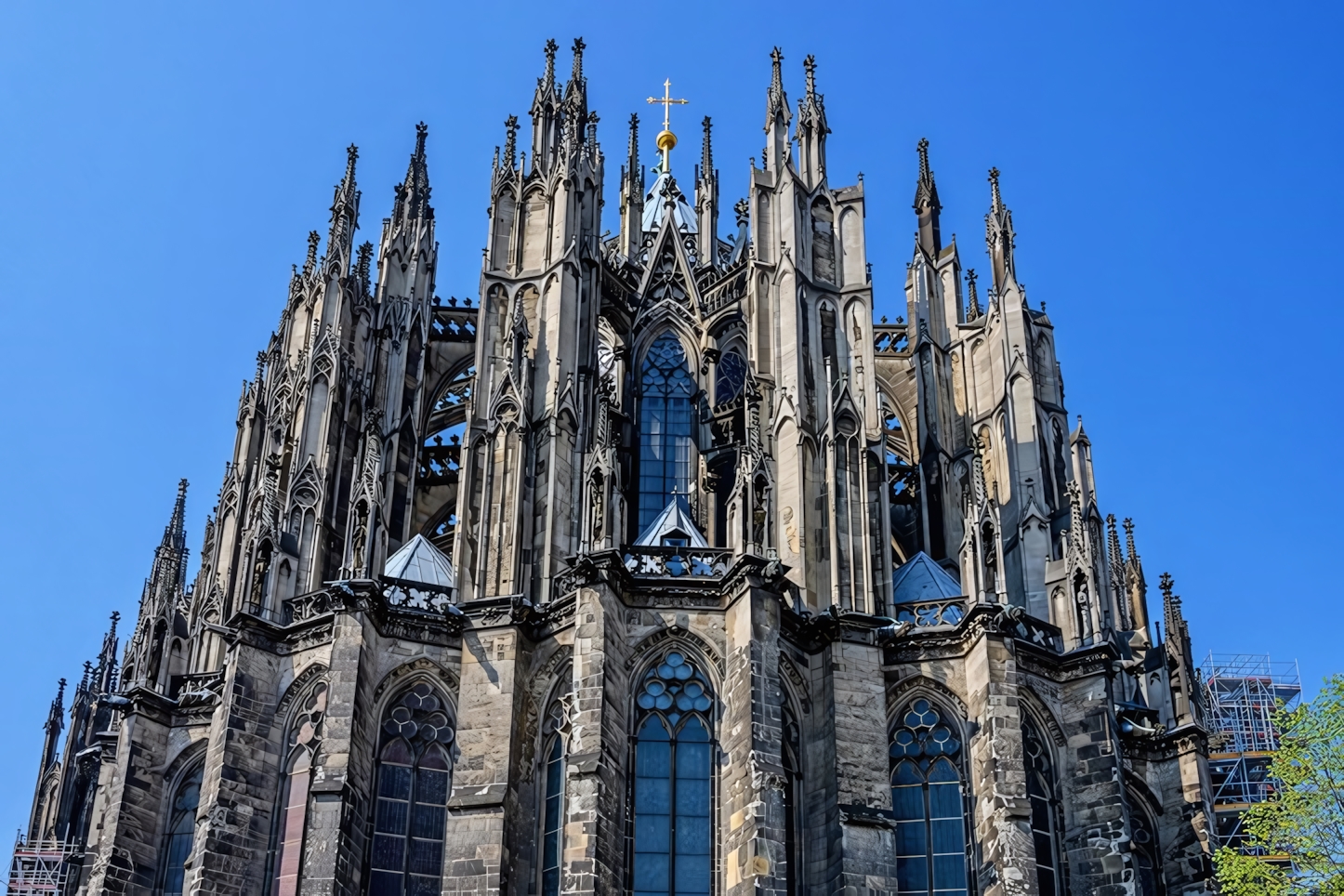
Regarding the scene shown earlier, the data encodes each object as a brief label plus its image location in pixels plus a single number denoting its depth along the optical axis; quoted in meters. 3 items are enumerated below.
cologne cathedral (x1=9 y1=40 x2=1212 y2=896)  35.12
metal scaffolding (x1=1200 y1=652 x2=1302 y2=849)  60.25
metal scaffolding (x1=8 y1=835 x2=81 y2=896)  49.50
